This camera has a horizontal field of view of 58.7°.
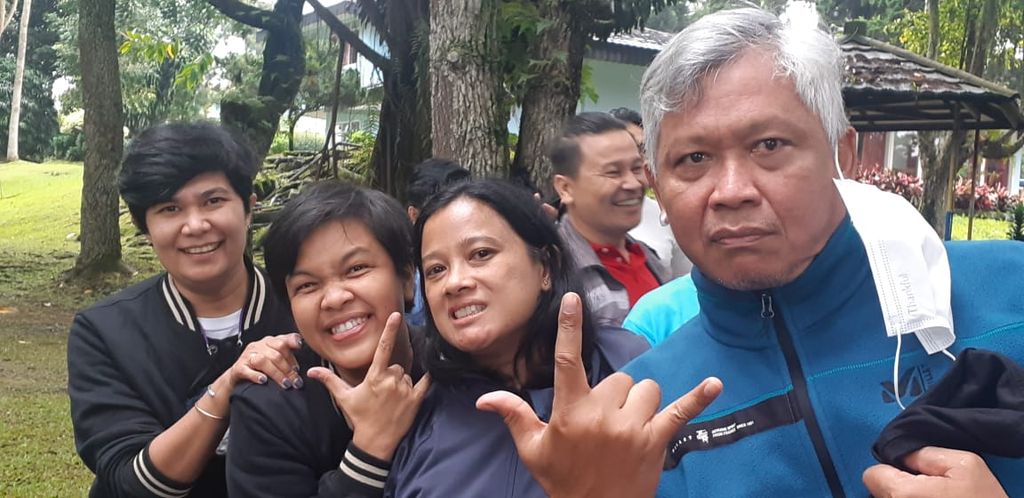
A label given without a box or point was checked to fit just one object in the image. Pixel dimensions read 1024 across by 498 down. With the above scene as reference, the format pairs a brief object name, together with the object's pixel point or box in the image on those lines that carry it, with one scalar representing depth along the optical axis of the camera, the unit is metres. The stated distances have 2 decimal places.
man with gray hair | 1.45
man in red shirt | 3.63
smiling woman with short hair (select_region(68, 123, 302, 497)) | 2.40
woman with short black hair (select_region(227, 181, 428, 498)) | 2.00
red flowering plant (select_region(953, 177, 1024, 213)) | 23.48
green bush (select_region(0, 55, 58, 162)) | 30.81
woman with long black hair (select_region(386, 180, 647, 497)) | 1.92
